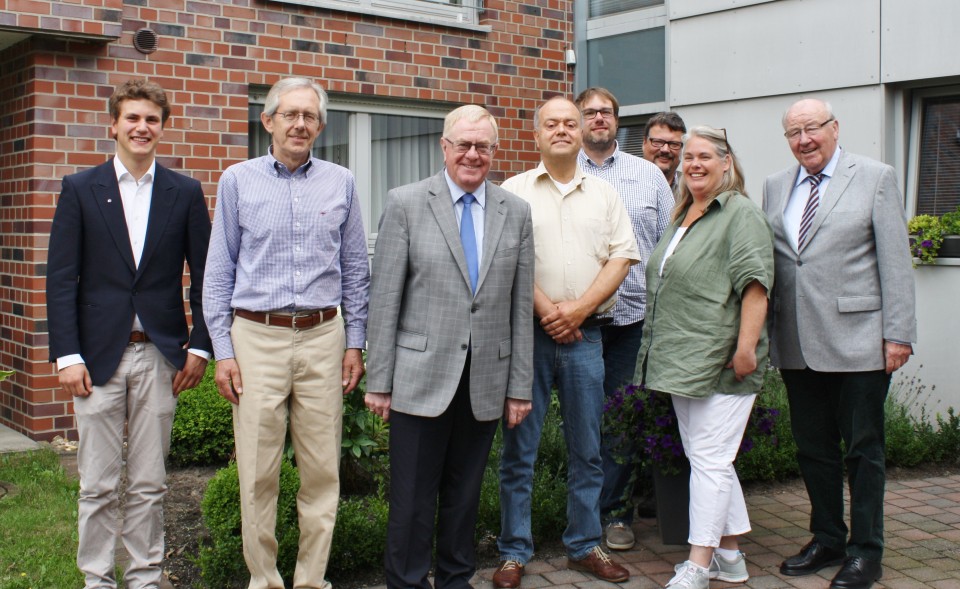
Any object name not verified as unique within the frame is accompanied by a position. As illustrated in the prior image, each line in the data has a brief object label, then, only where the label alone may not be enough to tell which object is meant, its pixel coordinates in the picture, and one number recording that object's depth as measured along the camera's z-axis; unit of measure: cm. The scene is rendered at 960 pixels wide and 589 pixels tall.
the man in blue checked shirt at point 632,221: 509
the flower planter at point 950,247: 693
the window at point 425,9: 778
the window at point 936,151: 717
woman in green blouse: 428
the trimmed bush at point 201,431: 626
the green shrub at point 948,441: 678
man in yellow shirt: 445
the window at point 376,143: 802
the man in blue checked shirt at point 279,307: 388
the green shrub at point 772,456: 614
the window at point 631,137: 890
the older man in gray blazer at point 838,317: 444
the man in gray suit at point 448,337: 395
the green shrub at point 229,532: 430
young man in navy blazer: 387
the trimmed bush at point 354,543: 453
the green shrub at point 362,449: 512
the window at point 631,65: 873
